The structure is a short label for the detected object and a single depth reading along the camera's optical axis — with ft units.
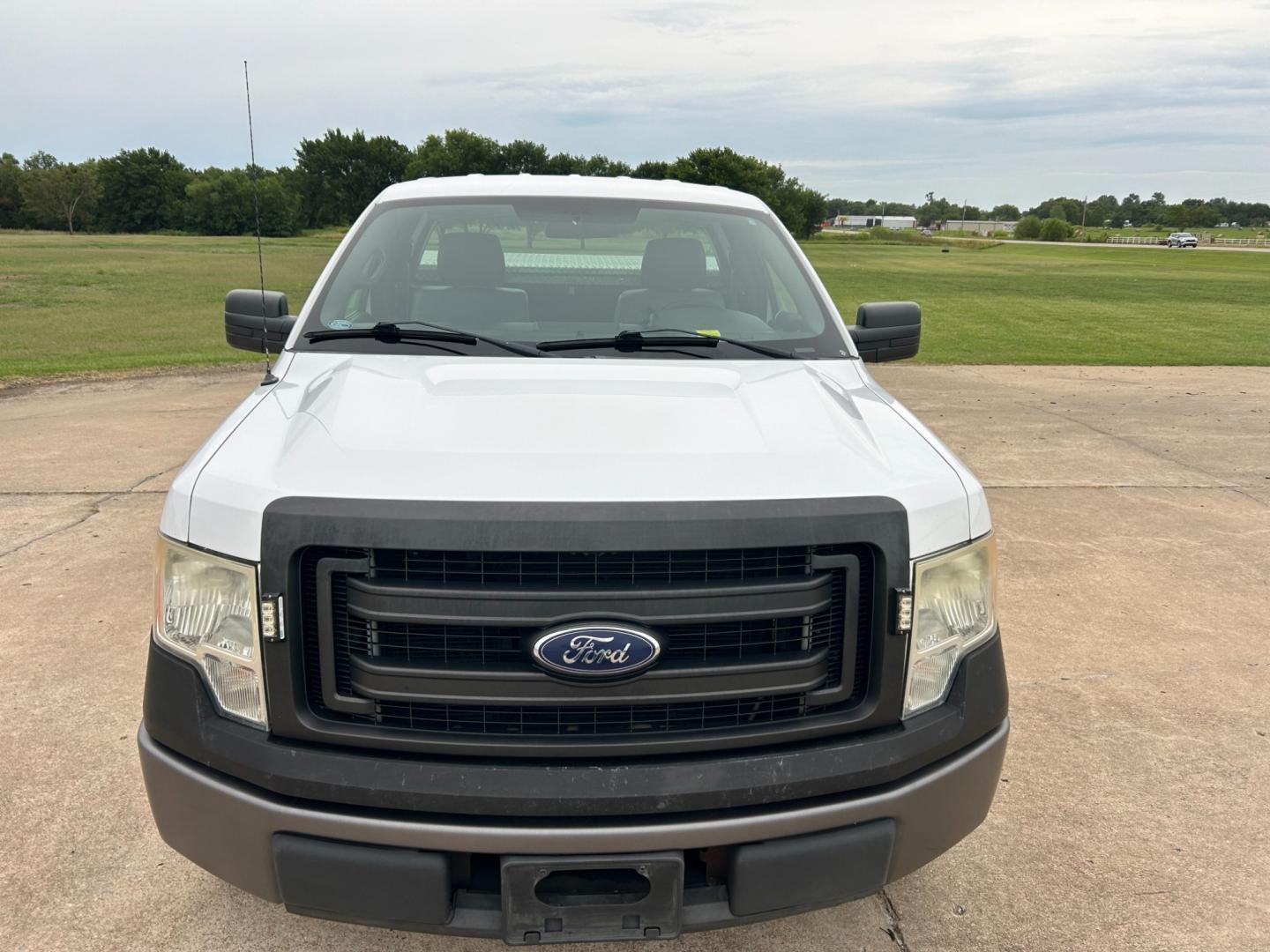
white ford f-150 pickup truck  6.63
